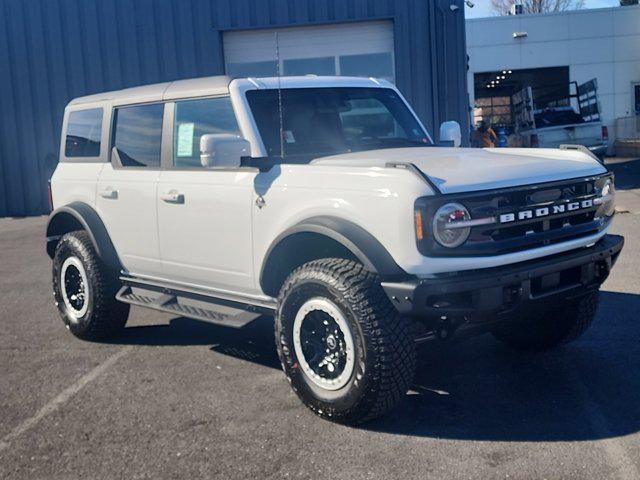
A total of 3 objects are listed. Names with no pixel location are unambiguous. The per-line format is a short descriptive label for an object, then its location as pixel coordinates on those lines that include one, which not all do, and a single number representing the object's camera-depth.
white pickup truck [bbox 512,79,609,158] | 24.11
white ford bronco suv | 4.06
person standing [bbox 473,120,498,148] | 18.03
